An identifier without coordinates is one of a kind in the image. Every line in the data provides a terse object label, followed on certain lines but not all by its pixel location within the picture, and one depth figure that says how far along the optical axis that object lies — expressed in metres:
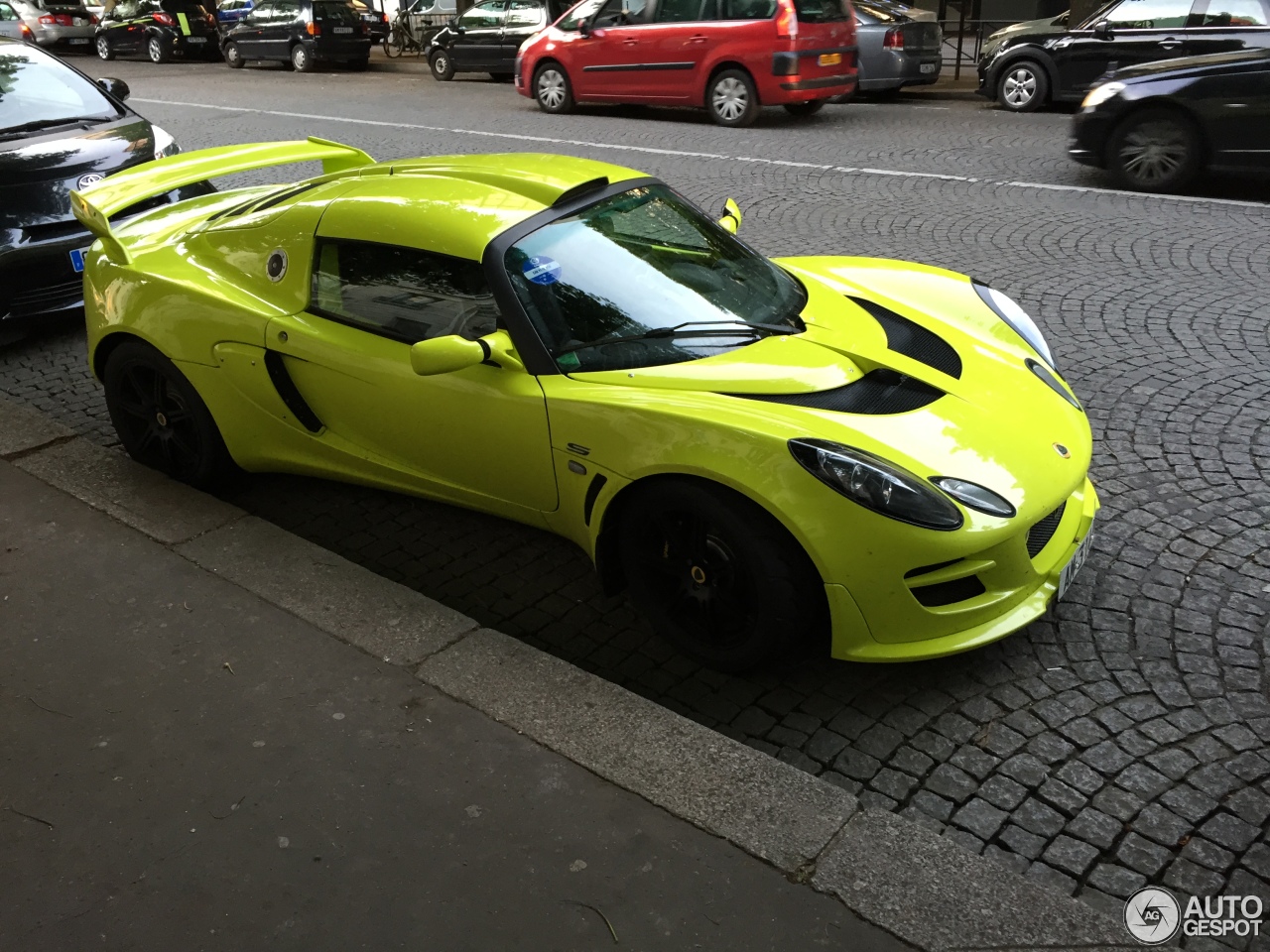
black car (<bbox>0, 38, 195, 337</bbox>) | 6.38
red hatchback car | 12.17
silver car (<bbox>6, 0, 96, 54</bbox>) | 27.66
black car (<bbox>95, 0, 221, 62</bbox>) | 24.11
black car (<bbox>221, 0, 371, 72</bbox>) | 20.53
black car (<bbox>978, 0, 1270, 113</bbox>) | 10.72
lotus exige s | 3.18
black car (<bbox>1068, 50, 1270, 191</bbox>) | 8.30
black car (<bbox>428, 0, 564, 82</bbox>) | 17.69
